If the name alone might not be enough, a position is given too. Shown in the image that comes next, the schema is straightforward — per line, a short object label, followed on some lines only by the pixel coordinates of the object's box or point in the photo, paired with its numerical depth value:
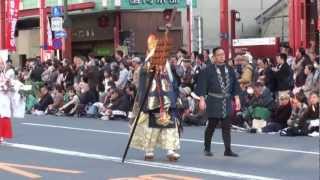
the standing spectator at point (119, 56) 23.79
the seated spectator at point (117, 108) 20.69
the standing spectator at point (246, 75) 18.50
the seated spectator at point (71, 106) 22.88
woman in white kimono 14.47
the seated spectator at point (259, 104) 16.84
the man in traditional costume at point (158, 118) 11.55
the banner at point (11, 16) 36.06
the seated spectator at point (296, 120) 15.47
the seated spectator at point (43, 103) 24.52
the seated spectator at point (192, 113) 18.44
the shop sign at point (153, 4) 34.28
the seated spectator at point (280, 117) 16.30
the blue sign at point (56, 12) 31.03
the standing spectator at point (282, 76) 17.95
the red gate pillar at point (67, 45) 35.17
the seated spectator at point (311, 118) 15.31
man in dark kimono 12.03
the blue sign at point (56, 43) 31.01
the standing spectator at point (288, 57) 19.66
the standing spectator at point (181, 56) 21.15
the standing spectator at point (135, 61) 19.86
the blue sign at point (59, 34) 30.20
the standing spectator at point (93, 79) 22.89
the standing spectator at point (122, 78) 21.60
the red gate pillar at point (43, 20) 37.62
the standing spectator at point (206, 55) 21.42
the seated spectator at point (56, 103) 23.94
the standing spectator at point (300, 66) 17.89
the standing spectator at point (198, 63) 20.52
